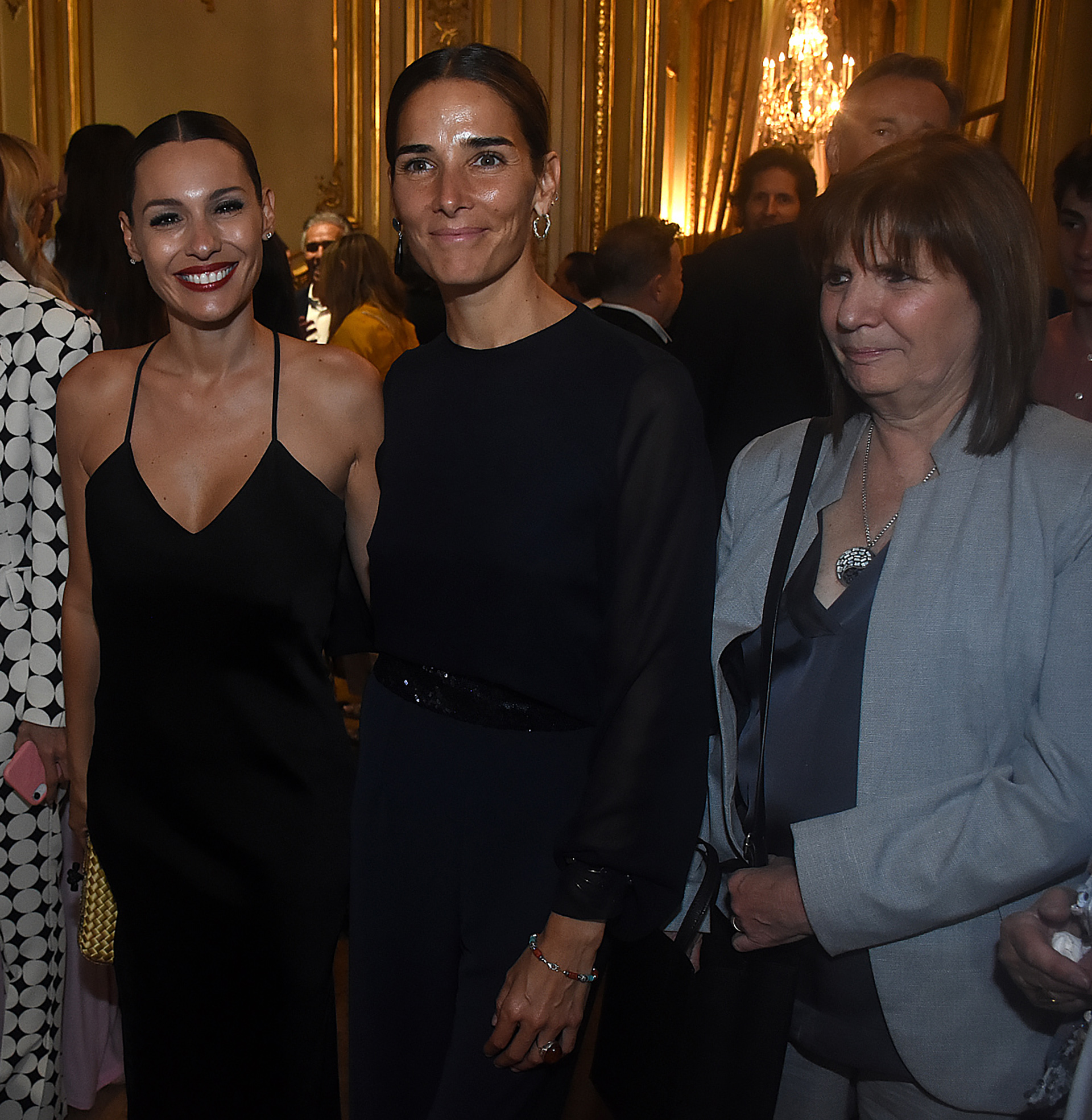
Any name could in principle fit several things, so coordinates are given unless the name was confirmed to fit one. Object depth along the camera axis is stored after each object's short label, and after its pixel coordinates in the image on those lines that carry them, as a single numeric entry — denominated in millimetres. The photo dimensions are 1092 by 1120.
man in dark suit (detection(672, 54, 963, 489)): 2191
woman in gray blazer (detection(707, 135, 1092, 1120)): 1110
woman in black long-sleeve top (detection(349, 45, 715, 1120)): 1203
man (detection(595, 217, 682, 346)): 3432
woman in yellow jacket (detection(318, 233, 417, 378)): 4102
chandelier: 9141
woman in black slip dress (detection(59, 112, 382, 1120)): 1514
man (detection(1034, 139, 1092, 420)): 1943
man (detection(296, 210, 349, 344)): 5344
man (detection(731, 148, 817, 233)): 3357
